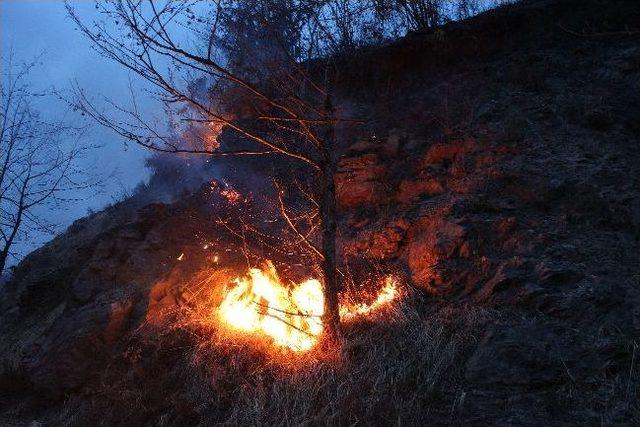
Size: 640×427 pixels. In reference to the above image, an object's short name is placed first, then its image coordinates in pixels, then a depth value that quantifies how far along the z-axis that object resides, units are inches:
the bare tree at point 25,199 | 371.6
